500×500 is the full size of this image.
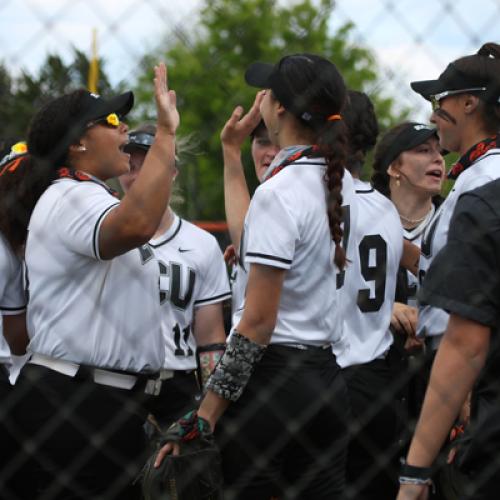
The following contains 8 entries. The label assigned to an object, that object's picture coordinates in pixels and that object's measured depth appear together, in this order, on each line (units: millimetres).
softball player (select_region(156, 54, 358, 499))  4609
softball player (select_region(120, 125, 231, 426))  6902
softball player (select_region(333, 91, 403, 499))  5910
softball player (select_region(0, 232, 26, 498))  5805
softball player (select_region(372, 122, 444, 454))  7289
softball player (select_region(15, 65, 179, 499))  4875
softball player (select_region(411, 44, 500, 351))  5281
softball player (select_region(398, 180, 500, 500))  3828
